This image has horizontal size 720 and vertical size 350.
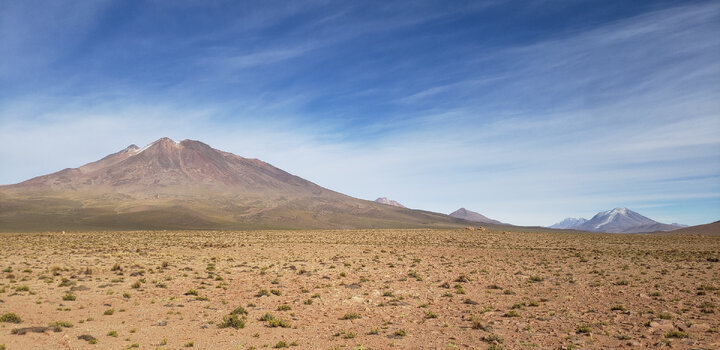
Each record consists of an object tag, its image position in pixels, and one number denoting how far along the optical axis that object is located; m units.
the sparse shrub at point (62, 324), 14.80
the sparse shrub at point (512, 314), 16.66
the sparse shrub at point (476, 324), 15.00
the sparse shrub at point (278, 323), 15.55
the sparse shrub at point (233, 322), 15.42
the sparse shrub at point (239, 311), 16.95
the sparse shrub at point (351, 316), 16.78
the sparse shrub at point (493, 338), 13.41
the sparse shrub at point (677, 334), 13.41
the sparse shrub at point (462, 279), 25.27
